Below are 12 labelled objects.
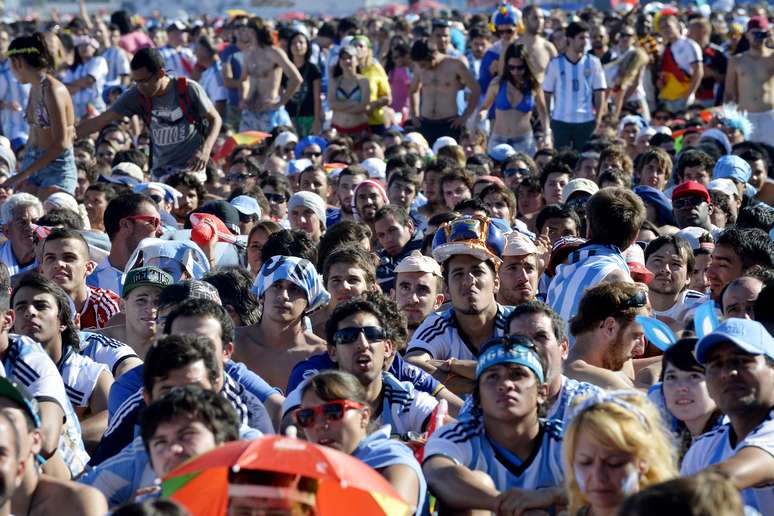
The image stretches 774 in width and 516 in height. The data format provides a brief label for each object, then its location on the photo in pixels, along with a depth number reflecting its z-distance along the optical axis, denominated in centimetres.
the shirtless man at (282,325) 1330
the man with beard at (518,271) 1491
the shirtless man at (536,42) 3102
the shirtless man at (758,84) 2959
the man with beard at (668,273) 1477
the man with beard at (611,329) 1217
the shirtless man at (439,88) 3134
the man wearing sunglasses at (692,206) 1831
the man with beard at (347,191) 2089
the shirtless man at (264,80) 3275
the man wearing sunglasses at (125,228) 1687
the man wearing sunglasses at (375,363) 1120
